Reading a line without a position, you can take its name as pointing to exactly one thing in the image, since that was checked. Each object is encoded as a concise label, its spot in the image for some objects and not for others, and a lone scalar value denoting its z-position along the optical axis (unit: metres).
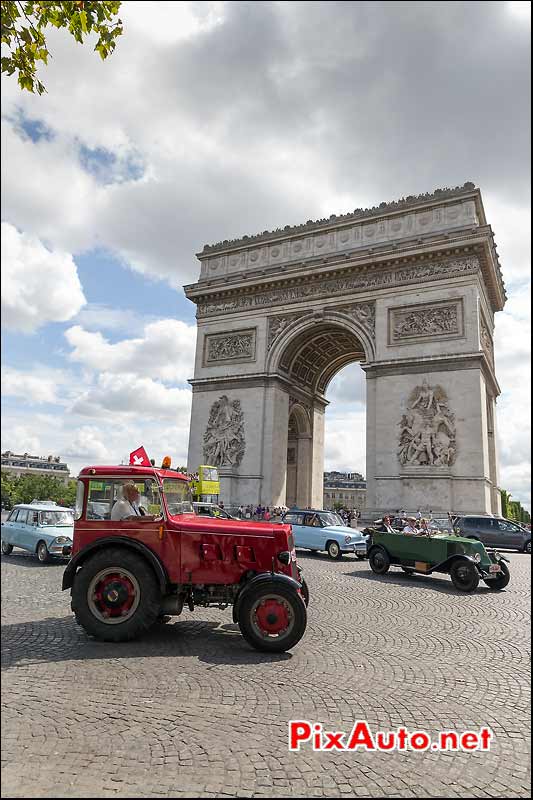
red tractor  5.56
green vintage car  10.23
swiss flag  7.25
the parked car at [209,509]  12.59
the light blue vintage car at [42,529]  10.21
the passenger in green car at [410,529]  12.40
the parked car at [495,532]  19.34
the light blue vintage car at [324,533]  15.38
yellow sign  23.33
